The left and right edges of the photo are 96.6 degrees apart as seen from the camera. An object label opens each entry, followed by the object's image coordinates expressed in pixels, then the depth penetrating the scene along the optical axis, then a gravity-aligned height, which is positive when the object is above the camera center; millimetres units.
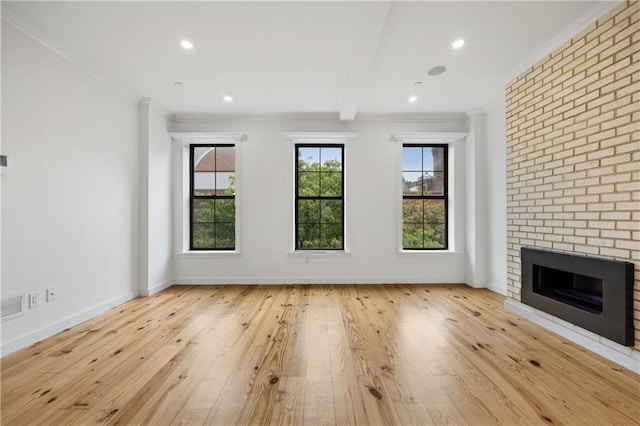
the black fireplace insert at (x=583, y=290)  1974 -646
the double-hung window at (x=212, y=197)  4484 +278
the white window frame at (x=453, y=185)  4320 +448
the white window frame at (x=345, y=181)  4301 +505
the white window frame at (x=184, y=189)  4285 +391
